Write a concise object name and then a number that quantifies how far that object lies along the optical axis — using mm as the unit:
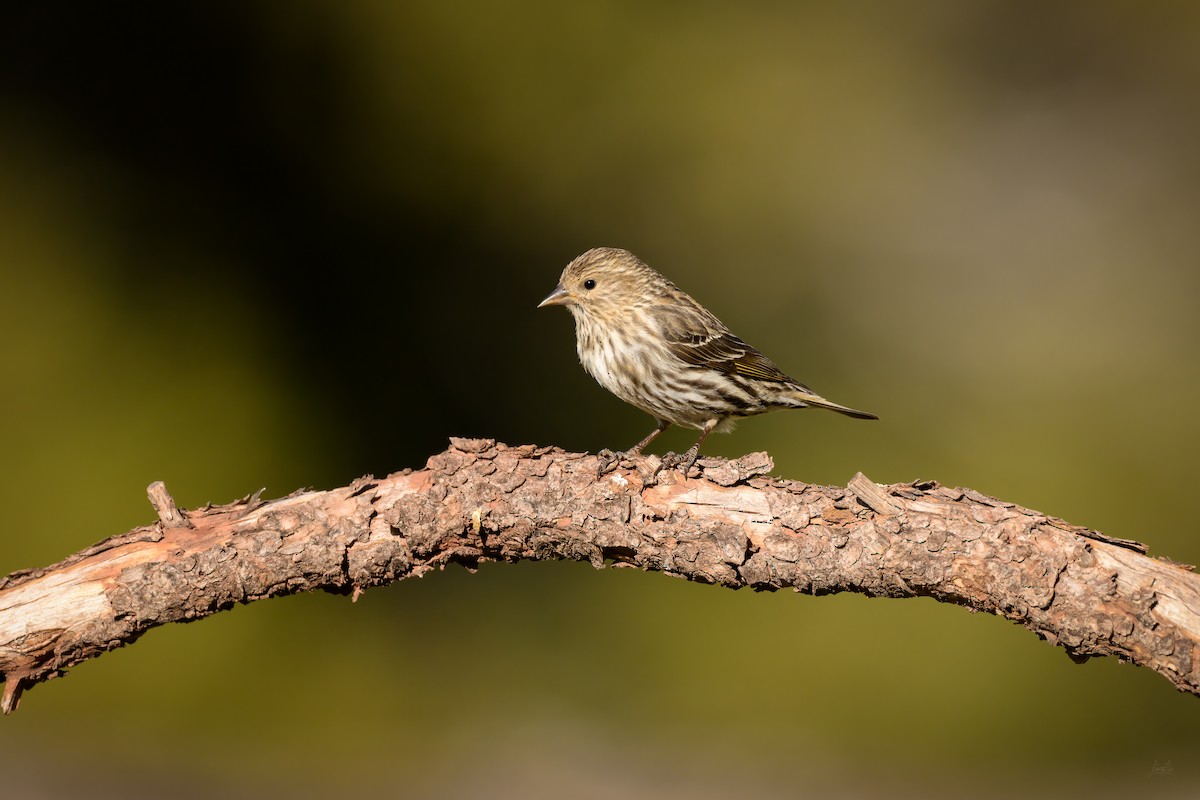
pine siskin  9078
